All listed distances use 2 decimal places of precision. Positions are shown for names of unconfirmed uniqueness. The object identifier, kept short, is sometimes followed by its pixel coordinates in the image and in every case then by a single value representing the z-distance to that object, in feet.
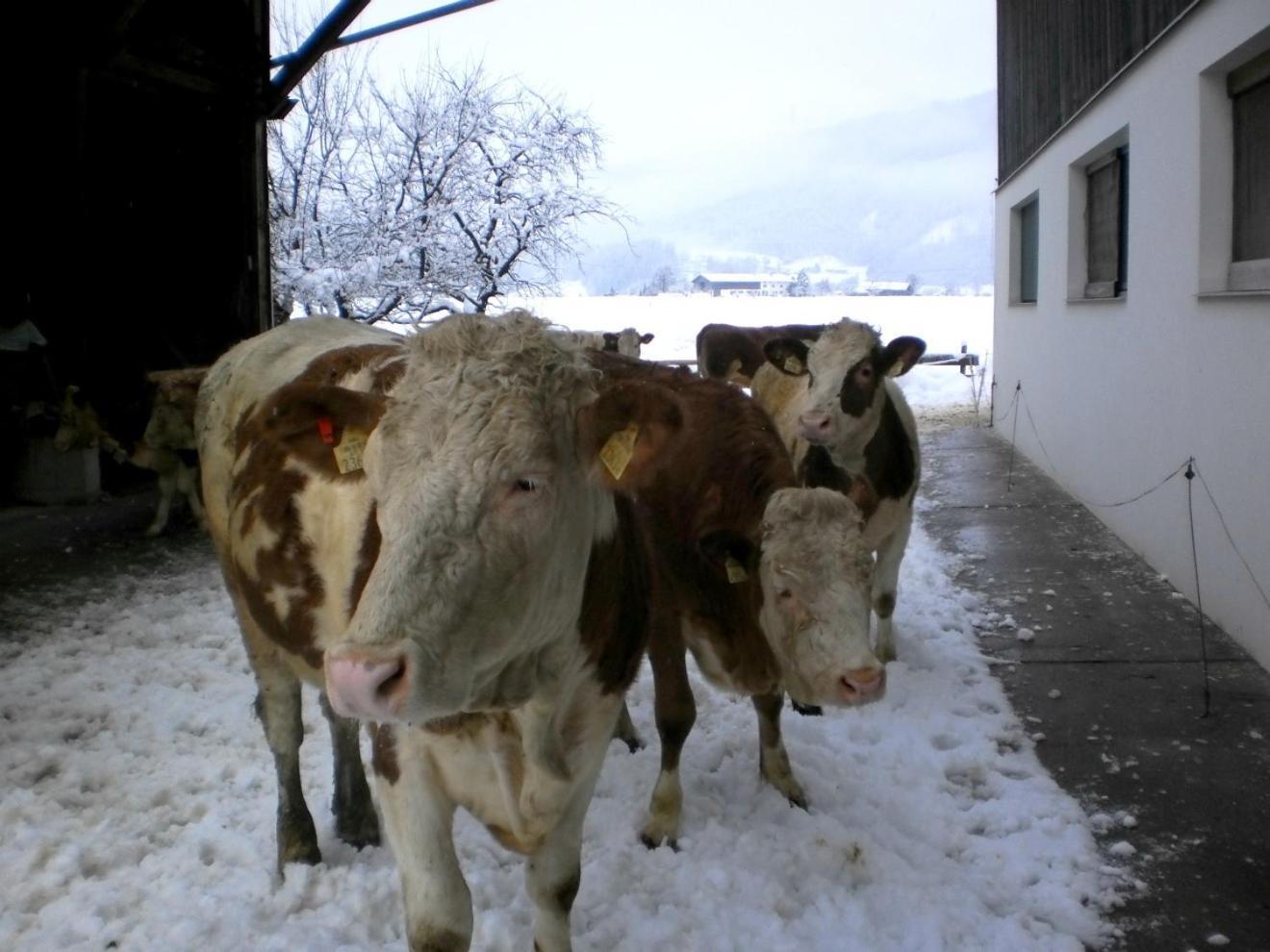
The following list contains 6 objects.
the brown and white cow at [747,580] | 11.66
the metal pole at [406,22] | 28.58
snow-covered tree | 70.64
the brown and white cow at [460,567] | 6.41
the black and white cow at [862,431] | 18.11
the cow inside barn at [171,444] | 29.40
